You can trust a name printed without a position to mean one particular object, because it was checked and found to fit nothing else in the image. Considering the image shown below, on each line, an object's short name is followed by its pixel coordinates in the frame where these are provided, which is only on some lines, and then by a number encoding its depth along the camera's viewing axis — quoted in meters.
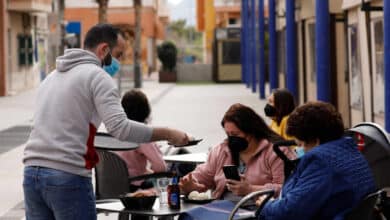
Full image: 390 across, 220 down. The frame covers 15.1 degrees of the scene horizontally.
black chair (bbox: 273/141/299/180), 8.06
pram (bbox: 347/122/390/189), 9.29
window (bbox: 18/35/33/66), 63.14
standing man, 7.35
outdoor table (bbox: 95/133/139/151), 10.36
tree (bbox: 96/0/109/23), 65.99
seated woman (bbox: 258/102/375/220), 7.14
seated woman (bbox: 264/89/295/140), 13.41
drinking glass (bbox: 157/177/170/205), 8.88
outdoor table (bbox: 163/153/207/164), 12.73
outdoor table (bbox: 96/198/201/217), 8.37
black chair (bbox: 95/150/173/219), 10.67
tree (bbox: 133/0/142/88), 67.69
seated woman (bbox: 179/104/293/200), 9.00
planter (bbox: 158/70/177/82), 82.48
